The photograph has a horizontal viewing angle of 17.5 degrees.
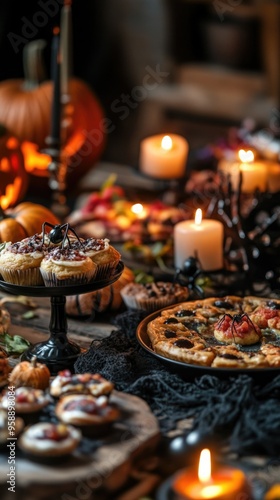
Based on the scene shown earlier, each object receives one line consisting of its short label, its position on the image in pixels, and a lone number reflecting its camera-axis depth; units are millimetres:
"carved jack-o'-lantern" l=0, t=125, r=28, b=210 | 3221
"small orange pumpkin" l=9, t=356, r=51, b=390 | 1902
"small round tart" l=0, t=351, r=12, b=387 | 1964
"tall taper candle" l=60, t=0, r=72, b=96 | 3174
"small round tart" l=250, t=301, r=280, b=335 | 2135
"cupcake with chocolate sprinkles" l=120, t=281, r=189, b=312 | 2436
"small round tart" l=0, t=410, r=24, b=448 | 1669
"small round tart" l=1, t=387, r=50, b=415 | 1751
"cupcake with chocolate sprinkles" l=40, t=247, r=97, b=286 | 2008
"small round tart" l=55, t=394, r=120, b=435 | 1696
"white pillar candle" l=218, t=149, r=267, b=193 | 3154
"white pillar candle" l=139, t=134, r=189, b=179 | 3439
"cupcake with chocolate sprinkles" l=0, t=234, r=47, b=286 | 2045
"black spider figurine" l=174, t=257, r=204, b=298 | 2494
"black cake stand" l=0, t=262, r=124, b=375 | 2104
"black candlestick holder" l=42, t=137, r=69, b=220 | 3176
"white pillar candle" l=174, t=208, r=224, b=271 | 2697
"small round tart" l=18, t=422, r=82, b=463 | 1593
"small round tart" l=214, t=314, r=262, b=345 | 2051
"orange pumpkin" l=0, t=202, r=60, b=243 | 2621
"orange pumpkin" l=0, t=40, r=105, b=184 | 3770
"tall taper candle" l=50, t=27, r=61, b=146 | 3117
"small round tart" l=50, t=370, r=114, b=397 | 1795
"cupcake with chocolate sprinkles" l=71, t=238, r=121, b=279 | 2074
